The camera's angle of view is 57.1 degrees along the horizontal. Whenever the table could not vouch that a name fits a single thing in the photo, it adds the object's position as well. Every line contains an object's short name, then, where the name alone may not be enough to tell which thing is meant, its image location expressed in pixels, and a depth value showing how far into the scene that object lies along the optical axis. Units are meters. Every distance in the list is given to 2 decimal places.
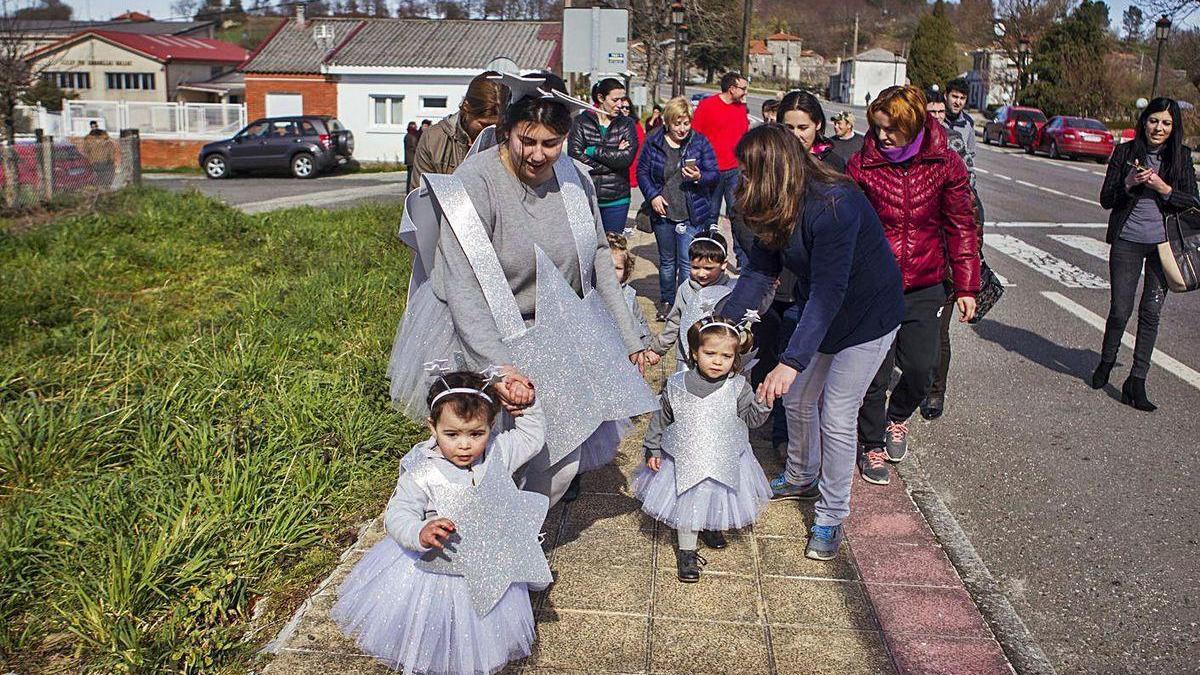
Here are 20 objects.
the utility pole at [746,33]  36.59
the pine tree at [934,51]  78.81
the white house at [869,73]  101.69
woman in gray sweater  3.90
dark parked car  32.59
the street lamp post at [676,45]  29.21
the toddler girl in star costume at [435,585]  3.47
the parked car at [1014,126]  38.12
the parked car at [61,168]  17.28
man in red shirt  10.04
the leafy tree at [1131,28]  60.16
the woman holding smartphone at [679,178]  8.60
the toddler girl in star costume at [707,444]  4.46
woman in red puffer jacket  5.19
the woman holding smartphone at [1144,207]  7.09
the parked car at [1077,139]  34.12
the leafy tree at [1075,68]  49.19
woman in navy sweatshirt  4.24
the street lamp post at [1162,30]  36.25
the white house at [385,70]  40.38
